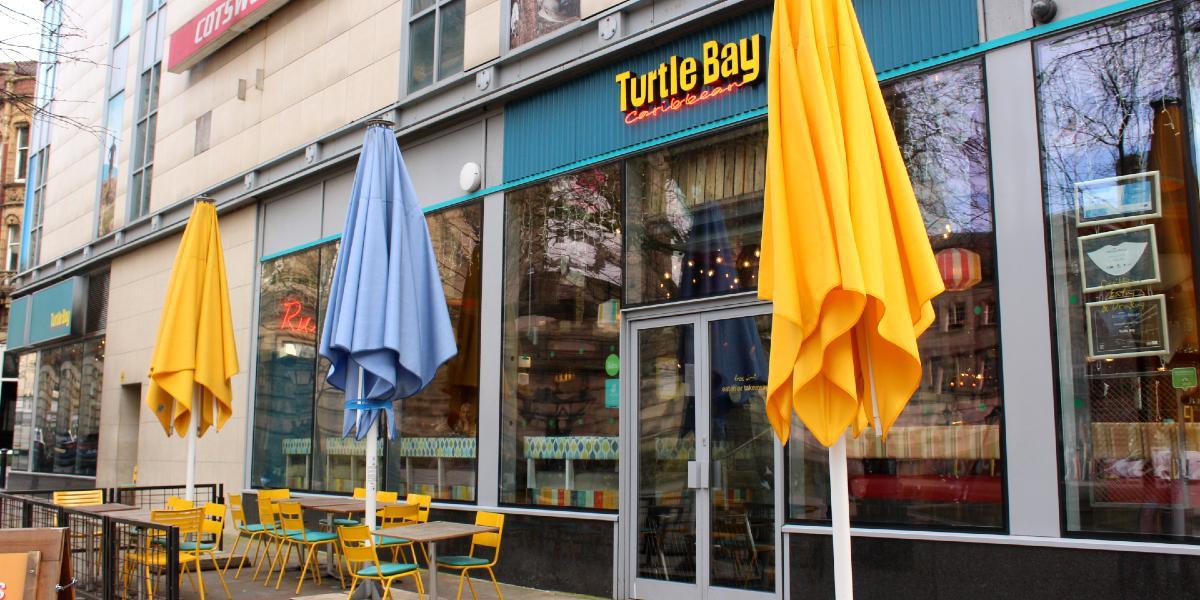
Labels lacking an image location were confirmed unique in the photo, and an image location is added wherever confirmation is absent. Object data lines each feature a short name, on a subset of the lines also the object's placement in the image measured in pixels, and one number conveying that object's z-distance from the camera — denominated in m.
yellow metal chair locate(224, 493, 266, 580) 9.92
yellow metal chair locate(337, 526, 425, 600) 7.19
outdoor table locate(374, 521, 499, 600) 7.20
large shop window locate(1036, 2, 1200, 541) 5.96
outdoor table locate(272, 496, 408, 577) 9.31
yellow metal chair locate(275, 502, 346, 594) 9.09
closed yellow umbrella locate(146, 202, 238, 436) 10.42
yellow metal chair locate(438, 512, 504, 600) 7.73
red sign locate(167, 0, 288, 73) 15.13
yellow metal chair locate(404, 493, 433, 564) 9.84
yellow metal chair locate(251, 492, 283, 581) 9.71
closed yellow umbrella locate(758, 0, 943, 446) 4.17
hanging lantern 6.91
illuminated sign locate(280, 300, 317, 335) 13.76
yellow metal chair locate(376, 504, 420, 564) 9.11
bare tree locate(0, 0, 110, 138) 8.47
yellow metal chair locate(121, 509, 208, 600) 7.02
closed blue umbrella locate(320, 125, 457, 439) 7.73
